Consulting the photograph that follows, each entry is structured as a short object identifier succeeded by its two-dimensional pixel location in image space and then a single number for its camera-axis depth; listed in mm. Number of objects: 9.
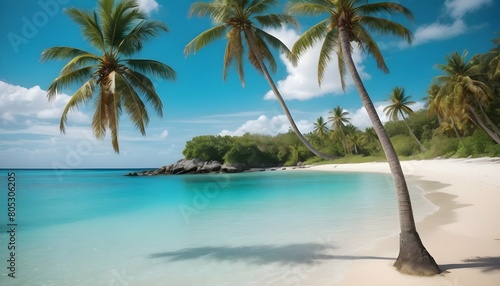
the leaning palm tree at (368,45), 5434
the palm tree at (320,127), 68500
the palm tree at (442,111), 27442
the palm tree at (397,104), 44750
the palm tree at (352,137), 67188
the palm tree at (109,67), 9383
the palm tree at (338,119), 60375
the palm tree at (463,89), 23859
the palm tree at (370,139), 64250
